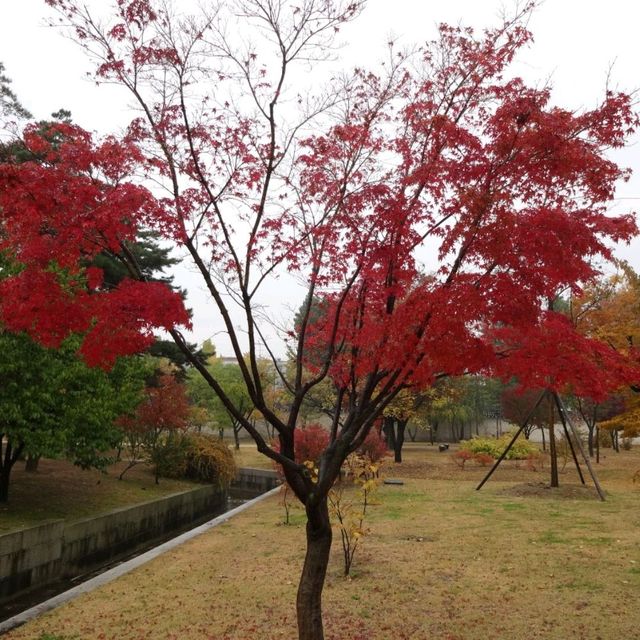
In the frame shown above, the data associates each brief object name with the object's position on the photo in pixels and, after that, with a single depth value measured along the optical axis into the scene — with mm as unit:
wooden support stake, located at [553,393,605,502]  14453
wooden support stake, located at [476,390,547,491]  17077
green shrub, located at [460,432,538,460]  25625
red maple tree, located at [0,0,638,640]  5004
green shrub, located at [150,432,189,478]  19609
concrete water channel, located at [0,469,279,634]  6932
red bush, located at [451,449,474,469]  24453
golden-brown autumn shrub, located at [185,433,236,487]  20334
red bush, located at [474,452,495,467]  24266
